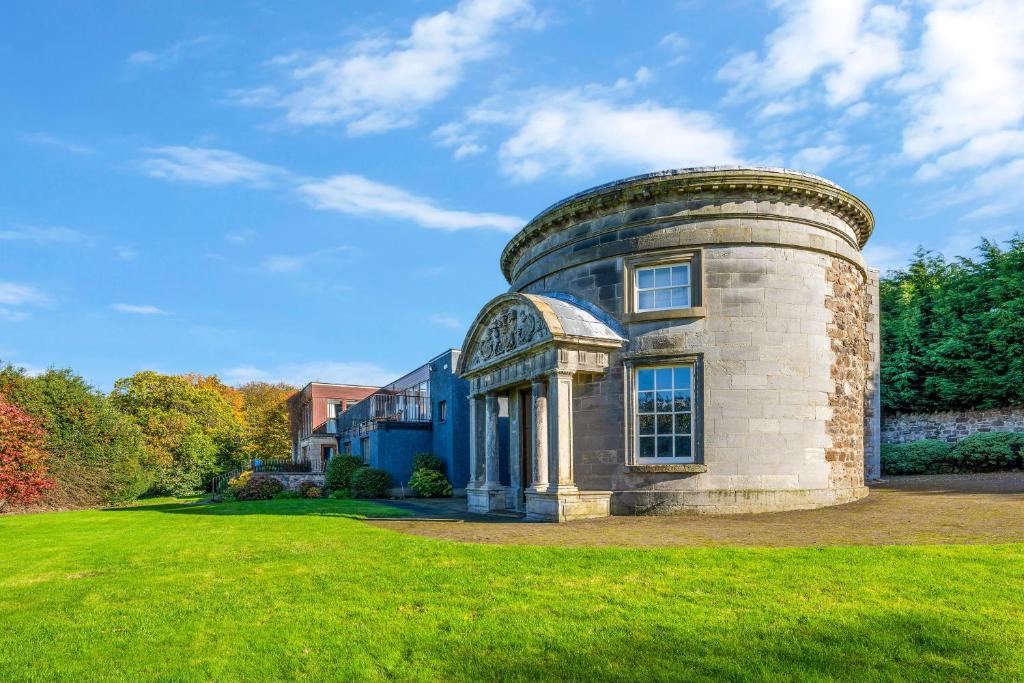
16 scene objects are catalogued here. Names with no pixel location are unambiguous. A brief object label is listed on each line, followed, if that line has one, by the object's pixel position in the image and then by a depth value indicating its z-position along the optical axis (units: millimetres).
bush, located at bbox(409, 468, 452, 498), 23078
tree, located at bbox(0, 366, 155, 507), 25609
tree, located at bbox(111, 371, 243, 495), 40500
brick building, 46656
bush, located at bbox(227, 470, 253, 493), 27359
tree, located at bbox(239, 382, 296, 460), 46719
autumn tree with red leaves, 22000
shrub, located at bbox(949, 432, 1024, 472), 20703
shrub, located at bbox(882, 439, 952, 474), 22062
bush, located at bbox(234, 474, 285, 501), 26281
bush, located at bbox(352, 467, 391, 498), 24109
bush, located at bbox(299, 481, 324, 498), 26625
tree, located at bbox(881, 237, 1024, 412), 23703
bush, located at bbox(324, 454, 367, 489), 26953
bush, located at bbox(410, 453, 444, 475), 24311
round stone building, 13078
